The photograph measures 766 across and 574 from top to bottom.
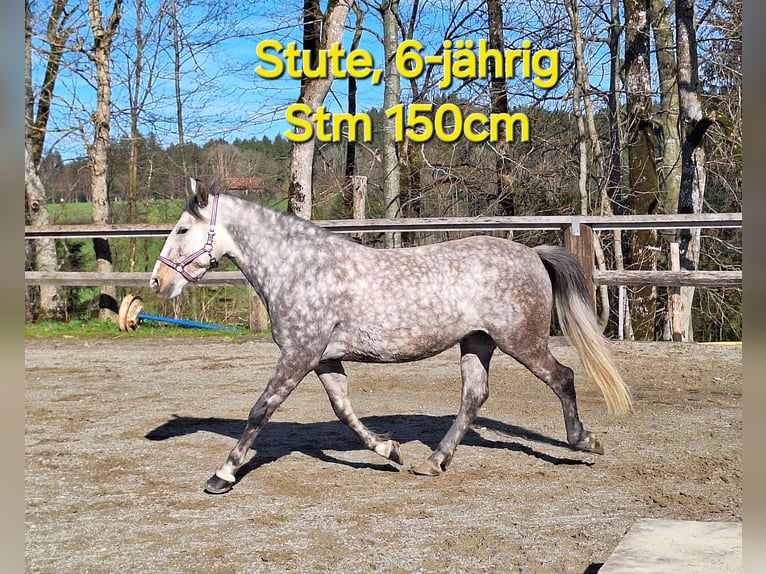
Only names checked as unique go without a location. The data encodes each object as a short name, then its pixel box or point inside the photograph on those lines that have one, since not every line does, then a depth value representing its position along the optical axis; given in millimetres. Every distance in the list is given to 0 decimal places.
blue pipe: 11531
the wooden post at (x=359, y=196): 11141
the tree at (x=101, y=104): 14078
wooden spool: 10352
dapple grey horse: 4094
